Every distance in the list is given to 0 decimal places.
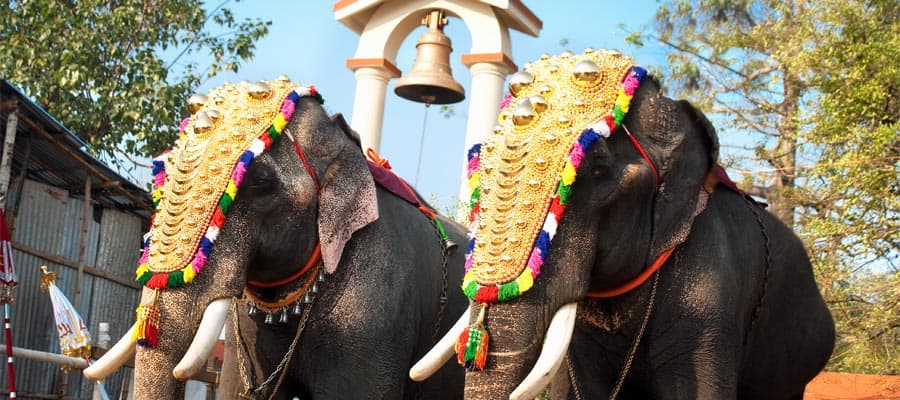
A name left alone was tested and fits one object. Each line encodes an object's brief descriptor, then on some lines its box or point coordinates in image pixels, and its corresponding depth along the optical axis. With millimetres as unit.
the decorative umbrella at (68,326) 8266
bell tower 9930
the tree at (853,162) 8078
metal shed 9719
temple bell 9234
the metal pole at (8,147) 8523
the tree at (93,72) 13102
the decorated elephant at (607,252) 3734
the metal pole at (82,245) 10910
